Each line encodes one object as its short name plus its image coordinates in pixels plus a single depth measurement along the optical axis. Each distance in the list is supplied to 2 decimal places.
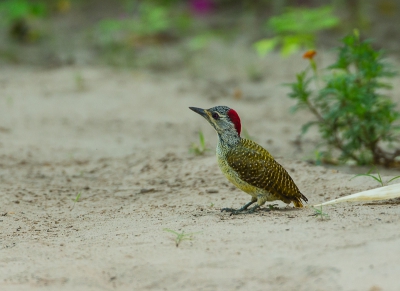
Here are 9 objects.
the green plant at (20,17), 25.48
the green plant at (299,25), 18.84
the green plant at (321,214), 8.26
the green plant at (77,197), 10.74
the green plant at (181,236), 7.68
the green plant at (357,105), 11.51
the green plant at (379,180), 9.77
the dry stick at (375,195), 9.10
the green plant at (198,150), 13.07
